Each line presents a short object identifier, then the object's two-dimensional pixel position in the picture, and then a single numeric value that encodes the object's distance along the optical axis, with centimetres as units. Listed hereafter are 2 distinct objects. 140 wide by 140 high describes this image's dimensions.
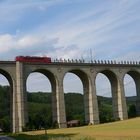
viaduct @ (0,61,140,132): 7838
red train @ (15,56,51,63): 8016
